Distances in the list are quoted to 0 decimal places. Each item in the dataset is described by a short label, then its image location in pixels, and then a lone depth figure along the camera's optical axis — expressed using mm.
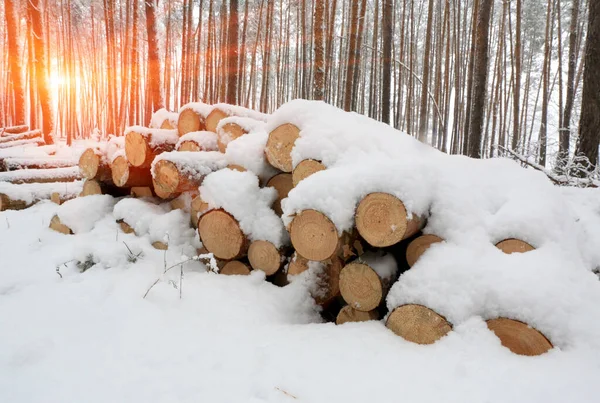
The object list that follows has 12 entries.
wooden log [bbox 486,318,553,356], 1667
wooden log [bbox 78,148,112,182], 3676
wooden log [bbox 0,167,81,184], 5027
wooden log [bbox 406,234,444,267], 2162
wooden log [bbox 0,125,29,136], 8681
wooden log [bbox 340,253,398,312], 2102
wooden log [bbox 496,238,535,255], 2021
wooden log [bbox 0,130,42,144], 7991
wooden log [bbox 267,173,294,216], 2846
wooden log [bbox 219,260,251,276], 2748
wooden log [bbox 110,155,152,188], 3414
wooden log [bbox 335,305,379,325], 2201
